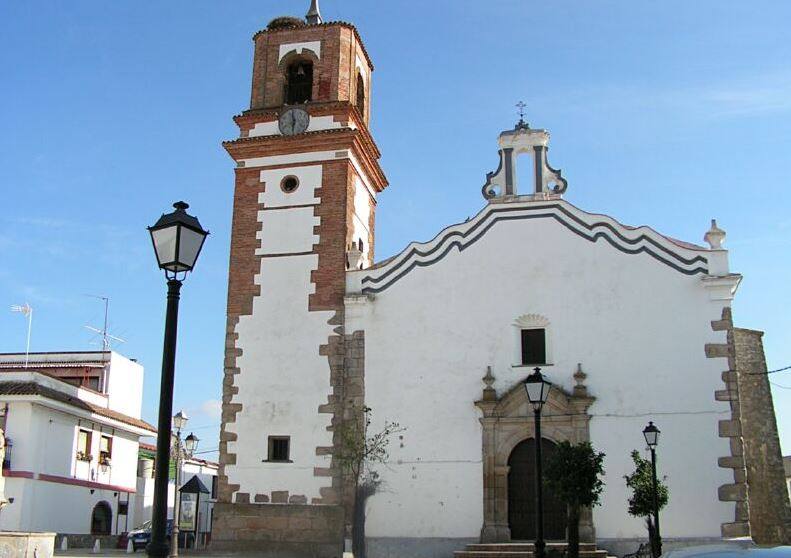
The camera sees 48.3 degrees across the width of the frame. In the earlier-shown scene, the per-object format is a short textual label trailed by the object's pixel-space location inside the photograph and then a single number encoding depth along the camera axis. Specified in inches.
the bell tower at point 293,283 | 791.7
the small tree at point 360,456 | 773.3
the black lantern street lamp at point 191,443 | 838.5
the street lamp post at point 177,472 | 739.4
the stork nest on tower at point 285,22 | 943.4
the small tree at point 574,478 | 618.5
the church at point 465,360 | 739.4
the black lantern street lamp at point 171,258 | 287.4
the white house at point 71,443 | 1016.2
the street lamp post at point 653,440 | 647.1
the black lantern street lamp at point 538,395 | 501.0
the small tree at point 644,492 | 682.8
